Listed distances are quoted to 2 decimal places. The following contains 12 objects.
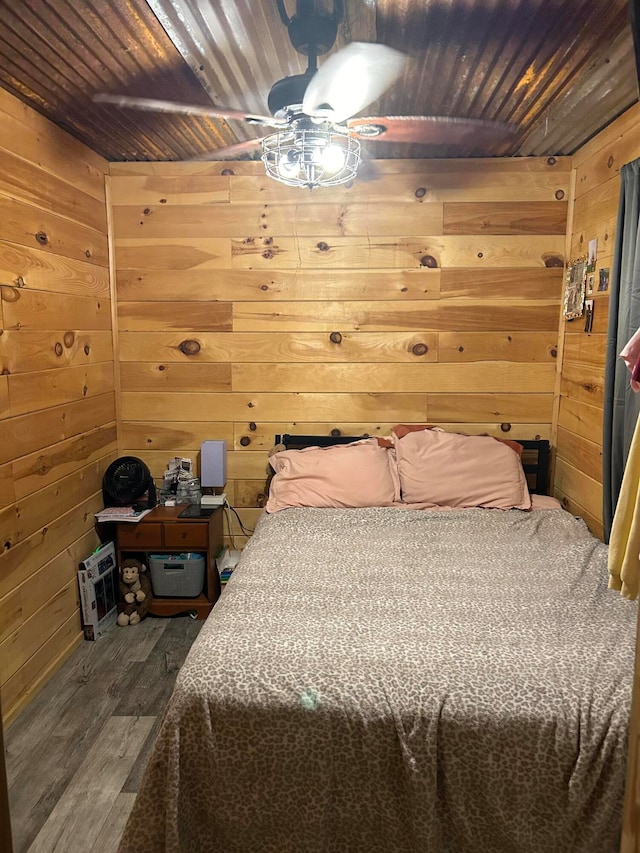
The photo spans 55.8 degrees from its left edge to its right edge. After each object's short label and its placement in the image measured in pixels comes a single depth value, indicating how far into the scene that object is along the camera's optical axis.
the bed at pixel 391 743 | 1.46
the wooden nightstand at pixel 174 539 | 3.10
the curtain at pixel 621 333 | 2.29
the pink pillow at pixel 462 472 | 2.97
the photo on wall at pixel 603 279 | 2.70
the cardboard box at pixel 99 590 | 2.93
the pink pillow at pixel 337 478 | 2.99
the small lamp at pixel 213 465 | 3.33
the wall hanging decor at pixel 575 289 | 2.96
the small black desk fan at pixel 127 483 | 3.21
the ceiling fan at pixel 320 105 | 1.67
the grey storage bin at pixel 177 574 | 3.12
